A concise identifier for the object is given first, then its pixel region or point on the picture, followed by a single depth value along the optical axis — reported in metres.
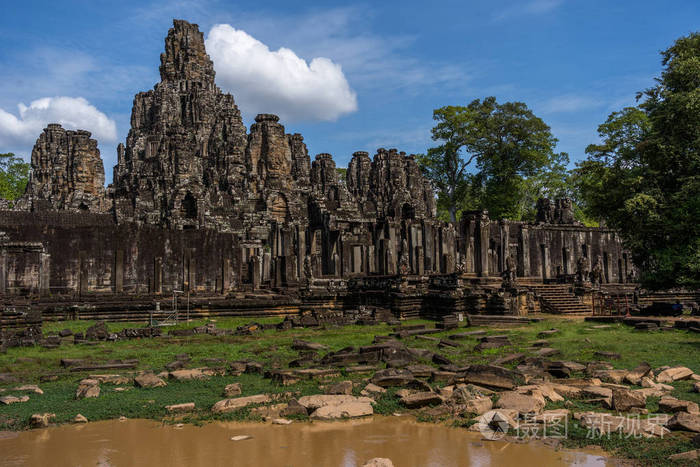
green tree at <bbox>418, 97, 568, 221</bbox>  55.06
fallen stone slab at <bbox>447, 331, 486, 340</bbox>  15.99
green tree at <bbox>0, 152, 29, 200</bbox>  67.38
